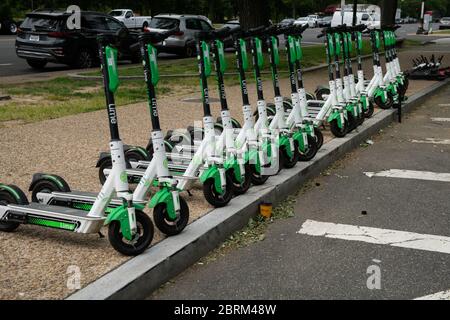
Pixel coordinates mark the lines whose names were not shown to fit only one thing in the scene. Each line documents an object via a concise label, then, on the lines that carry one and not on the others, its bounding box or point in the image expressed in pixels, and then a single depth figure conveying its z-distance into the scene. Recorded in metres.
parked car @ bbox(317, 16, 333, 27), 66.62
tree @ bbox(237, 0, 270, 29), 18.73
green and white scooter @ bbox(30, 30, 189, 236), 4.39
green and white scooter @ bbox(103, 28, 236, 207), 5.13
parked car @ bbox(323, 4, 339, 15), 89.16
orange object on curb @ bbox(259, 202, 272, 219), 5.42
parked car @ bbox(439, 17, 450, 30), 71.14
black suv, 18.02
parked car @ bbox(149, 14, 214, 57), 23.95
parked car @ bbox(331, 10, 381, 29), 46.78
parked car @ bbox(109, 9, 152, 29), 43.31
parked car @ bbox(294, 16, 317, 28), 65.76
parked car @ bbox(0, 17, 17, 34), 38.62
